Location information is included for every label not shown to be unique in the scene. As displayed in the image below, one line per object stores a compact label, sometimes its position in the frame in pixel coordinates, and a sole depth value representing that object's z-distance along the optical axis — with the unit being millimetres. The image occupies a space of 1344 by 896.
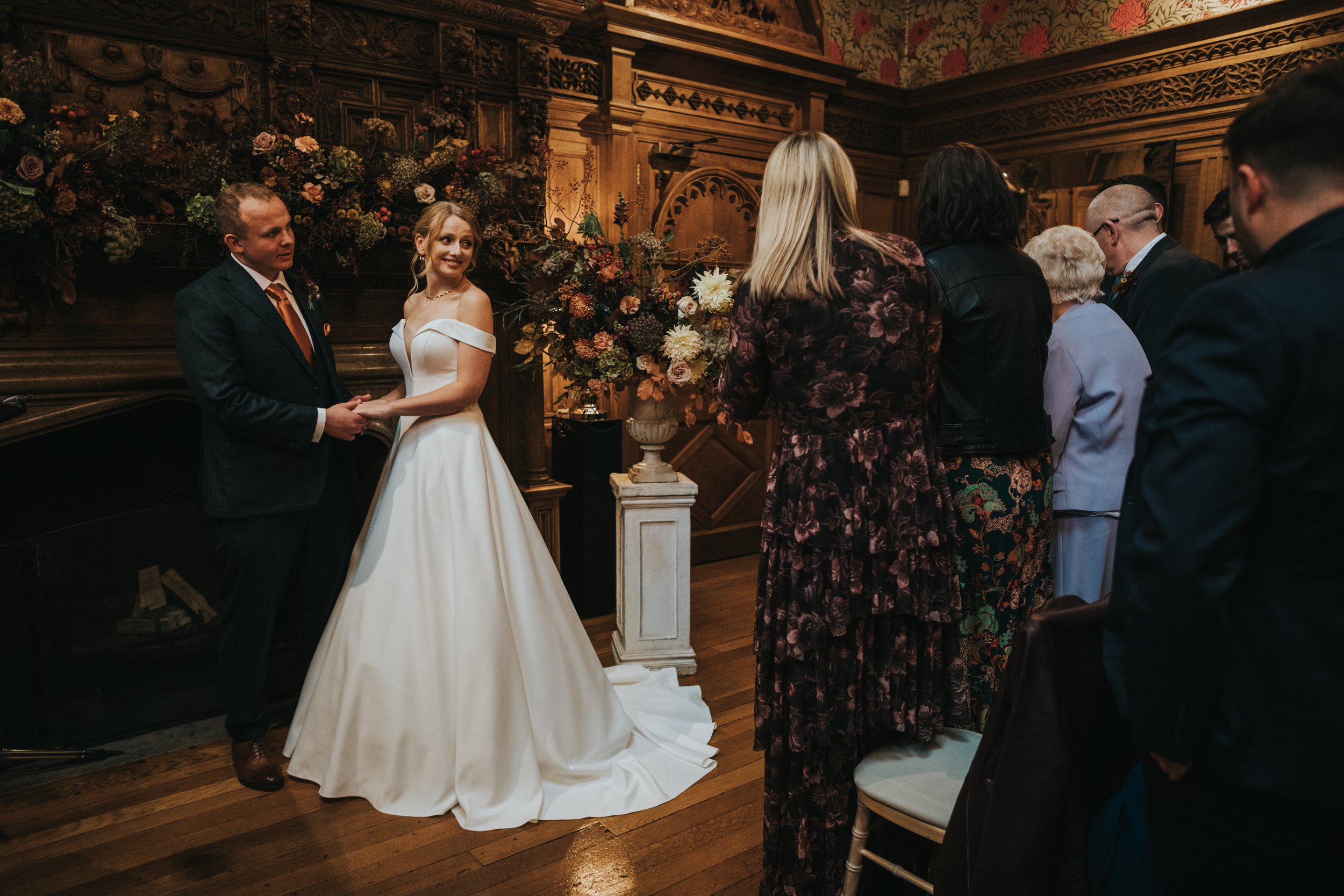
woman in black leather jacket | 2018
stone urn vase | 3643
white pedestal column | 3621
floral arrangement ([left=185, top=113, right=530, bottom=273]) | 3180
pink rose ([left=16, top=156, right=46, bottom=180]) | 2674
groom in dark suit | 2715
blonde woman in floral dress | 1808
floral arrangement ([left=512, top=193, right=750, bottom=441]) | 3391
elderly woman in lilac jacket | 2209
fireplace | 3082
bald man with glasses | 2826
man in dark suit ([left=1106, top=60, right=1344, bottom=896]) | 987
